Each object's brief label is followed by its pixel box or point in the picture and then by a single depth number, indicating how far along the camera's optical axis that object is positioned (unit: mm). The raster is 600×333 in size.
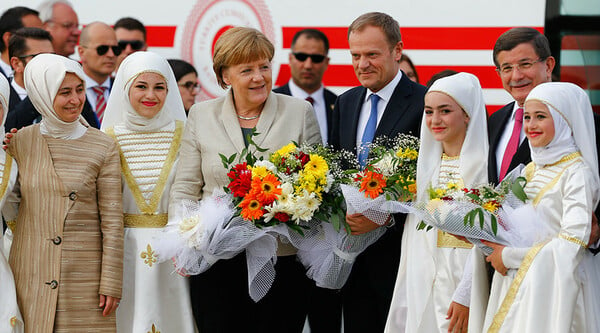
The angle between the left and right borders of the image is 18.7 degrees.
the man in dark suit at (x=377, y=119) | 9195
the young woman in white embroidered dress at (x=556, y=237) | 7538
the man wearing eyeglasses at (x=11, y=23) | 13434
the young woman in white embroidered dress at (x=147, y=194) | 9365
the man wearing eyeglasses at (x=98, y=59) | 13034
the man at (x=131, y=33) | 13072
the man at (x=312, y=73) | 12656
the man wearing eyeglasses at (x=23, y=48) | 12271
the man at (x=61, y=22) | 13357
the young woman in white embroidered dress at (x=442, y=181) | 8424
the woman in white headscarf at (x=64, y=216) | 8833
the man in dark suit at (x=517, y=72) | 8794
